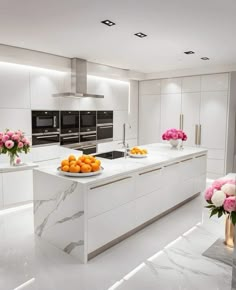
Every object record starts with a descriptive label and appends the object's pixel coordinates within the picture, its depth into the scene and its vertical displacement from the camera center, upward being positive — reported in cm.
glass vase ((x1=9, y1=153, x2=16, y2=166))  394 -60
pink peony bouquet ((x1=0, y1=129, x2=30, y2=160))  371 -33
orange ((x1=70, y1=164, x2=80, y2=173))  265 -49
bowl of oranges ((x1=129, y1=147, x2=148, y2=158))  365 -46
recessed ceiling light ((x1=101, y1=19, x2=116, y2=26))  302 +115
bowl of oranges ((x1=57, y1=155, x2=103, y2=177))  265 -48
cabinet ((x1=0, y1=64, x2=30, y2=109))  433 +56
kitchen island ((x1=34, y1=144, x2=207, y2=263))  258 -91
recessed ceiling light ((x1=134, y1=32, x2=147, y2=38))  346 +116
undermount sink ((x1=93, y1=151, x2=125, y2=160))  377 -51
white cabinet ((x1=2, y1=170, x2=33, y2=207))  383 -101
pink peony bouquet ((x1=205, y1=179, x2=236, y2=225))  240 -73
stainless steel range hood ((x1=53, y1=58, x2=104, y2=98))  509 +84
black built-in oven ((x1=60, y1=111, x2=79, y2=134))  523 -4
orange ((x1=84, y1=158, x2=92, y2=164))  275 -43
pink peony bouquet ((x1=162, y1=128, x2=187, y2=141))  451 -24
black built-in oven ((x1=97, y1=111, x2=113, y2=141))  602 -11
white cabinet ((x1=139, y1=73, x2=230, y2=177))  576 +24
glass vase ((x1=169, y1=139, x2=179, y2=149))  457 -39
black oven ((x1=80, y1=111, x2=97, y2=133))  562 -1
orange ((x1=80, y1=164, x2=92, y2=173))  264 -49
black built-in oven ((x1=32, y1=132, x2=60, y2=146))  483 -35
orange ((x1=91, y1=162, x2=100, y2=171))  271 -48
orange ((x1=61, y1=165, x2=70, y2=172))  271 -50
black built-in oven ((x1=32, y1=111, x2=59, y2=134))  480 -4
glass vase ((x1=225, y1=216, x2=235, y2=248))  281 -123
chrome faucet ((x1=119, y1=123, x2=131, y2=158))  371 -38
